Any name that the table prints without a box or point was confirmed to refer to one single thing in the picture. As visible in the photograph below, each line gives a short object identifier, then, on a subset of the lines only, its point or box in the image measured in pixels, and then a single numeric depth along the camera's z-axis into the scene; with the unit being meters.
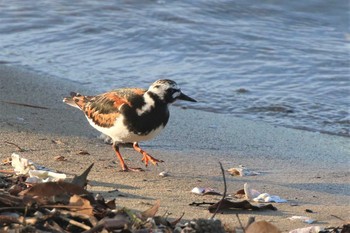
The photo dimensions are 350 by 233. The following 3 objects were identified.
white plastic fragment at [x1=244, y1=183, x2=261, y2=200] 8.45
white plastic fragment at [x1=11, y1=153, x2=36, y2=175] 8.40
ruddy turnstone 9.85
